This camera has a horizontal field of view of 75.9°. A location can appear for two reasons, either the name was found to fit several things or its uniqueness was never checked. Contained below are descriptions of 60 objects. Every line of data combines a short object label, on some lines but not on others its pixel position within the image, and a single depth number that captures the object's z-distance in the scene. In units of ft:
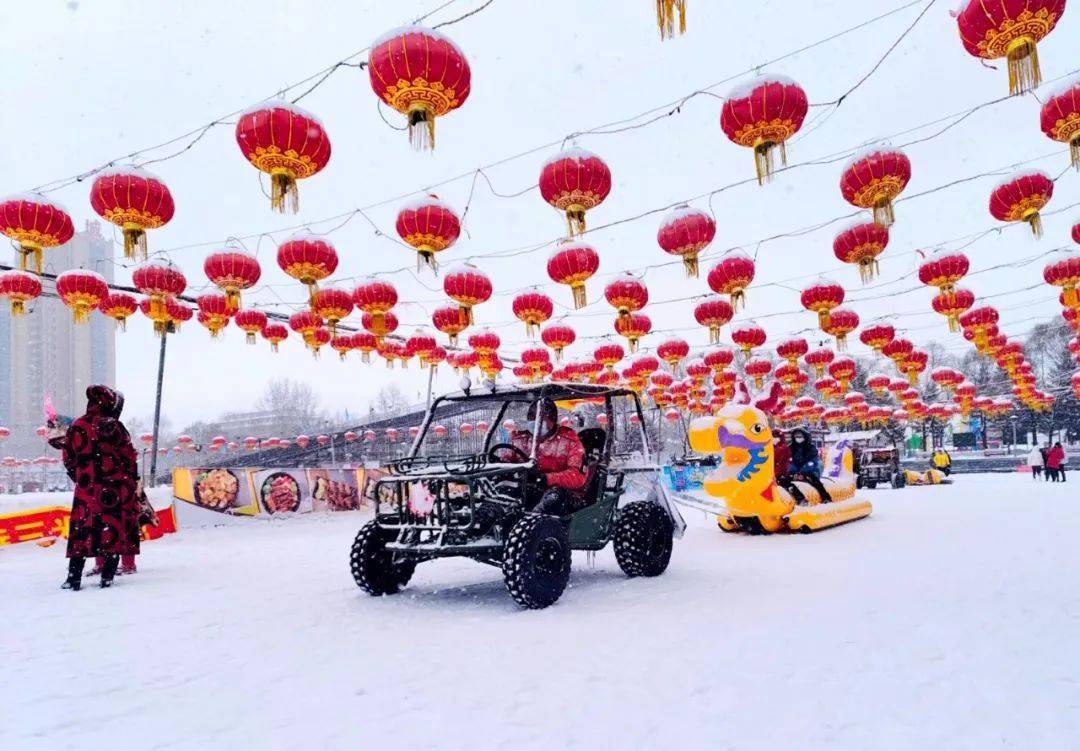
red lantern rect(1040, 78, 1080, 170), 22.93
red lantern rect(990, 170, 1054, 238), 29.40
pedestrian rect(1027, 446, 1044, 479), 82.74
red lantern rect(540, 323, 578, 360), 52.80
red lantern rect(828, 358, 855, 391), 76.65
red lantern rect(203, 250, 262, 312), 33.19
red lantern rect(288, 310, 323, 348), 46.52
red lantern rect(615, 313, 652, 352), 47.42
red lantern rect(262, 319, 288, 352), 48.47
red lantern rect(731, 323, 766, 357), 56.34
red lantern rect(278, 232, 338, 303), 32.22
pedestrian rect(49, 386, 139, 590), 23.17
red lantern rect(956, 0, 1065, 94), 17.39
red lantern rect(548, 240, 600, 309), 34.78
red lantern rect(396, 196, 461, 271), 29.09
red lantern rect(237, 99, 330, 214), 22.04
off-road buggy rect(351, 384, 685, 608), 17.93
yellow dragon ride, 32.63
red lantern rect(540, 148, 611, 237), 27.09
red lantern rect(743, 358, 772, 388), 70.49
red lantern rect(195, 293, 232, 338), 39.40
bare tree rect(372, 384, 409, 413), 312.50
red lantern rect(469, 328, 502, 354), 57.21
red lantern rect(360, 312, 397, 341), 39.70
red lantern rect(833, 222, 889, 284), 33.24
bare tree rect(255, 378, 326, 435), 256.73
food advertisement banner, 50.19
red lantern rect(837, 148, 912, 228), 26.61
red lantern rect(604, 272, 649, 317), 41.88
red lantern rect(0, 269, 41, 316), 34.04
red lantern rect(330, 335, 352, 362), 51.55
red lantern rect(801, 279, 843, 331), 43.06
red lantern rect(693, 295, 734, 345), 46.11
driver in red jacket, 20.48
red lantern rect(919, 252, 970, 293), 37.86
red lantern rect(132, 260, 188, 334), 33.65
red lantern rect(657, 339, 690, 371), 59.98
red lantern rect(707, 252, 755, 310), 38.45
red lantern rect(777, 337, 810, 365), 64.69
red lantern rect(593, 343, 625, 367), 60.90
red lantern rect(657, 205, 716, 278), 31.89
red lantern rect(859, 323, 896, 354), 56.29
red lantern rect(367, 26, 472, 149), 19.48
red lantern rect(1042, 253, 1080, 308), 39.83
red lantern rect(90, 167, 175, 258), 25.54
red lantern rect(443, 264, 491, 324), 37.93
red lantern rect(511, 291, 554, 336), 44.16
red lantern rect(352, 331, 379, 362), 52.42
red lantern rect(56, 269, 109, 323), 35.12
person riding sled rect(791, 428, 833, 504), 37.91
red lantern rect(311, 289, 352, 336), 39.24
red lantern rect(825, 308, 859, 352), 49.14
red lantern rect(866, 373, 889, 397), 93.97
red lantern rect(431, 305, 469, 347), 44.04
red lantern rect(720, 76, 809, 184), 23.09
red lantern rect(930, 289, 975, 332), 41.37
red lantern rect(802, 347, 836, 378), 69.87
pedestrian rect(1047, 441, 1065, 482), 74.54
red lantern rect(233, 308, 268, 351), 44.60
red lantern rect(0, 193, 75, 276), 27.86
